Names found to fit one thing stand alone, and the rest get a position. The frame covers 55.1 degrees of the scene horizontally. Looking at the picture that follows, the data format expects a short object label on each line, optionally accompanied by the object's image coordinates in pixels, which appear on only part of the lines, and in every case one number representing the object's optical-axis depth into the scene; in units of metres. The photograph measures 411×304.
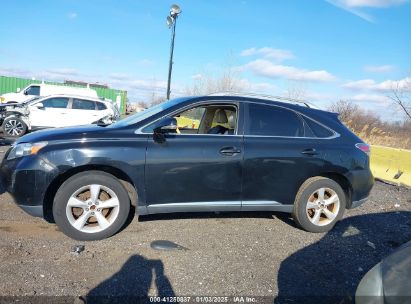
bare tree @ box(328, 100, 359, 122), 21.62
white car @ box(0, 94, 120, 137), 14.70
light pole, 14.20
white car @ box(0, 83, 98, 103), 22.91
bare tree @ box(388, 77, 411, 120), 17.86
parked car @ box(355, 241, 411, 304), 2.13
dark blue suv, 4.36
